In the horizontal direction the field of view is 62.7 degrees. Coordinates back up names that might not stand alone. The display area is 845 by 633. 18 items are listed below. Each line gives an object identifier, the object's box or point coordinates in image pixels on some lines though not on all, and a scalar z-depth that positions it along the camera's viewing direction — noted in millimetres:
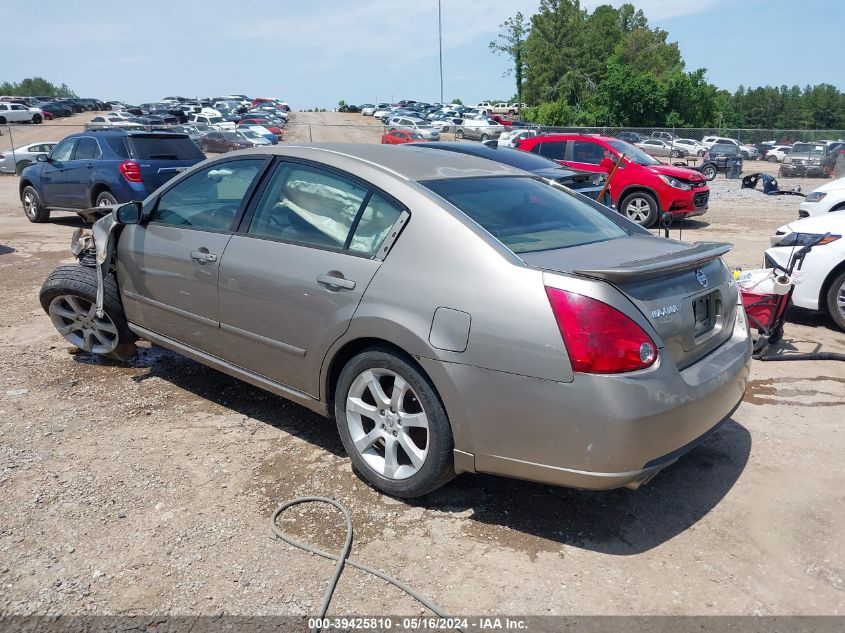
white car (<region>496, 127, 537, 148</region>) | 31656
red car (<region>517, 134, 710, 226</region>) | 13219
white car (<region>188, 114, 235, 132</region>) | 41534
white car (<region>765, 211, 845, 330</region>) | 5988
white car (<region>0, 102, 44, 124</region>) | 47656
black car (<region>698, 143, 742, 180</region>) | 27797
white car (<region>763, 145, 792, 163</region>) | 36306
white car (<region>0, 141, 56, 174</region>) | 24719
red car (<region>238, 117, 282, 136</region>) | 44041
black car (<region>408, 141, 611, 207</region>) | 9805
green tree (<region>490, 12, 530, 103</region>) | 82206
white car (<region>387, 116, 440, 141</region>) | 35125
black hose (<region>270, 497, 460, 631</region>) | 2675
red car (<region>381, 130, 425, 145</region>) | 31484
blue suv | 11203
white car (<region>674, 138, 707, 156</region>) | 35881
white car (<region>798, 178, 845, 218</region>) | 8633
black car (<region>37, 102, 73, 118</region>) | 58031
